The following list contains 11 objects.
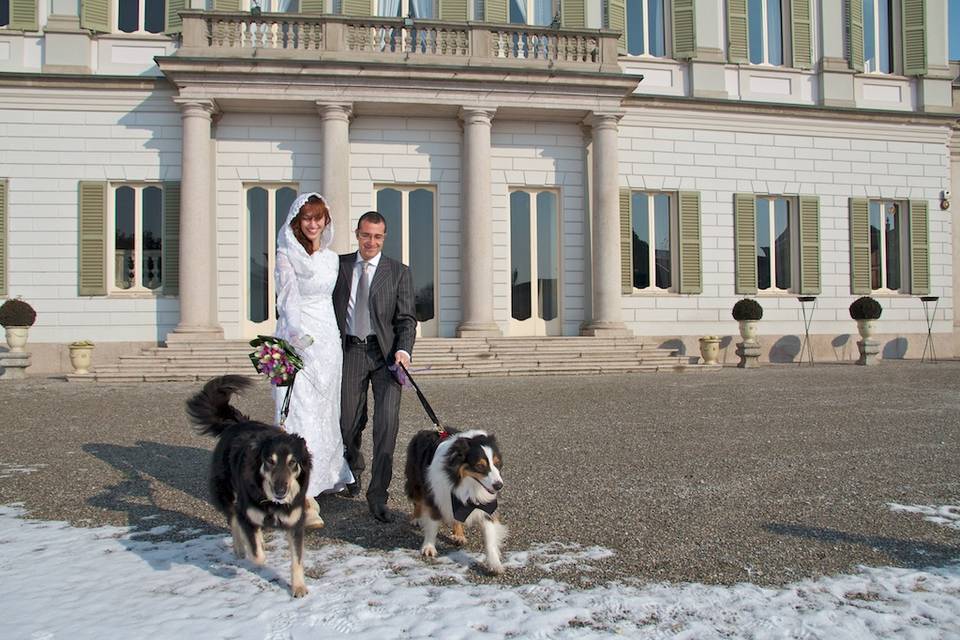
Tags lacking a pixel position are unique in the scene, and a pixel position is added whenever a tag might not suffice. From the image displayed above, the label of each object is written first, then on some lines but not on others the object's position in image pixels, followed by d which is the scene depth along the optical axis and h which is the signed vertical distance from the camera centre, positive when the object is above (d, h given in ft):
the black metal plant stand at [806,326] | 54.29 +0.71
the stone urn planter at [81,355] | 40.06 -0.81
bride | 13.83 +0.30
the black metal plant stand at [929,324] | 56.24 +0.83
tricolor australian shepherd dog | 10.87 -2.41
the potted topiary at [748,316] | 49.08 +1.38
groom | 14.29 +0.22
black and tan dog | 9.95 -2.19
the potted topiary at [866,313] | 50.88 +1.56
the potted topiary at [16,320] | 42.50 +1.32
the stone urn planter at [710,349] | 47.75 -0.90
